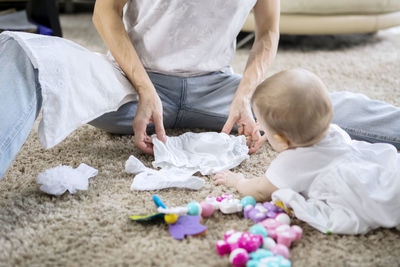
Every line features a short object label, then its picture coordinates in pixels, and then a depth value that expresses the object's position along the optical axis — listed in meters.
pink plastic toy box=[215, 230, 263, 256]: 0.73
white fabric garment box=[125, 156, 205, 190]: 0.95
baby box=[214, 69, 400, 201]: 0.80
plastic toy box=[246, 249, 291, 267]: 0.69
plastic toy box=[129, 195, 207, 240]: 0.79
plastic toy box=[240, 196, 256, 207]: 0.87
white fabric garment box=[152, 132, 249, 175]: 1.05
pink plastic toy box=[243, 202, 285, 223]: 0.83
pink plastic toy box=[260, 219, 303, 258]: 0.73
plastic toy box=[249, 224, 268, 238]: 0.77
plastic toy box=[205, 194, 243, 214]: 0.85
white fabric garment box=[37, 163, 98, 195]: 0.92
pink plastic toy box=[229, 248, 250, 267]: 0.70
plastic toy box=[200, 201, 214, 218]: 0.85
